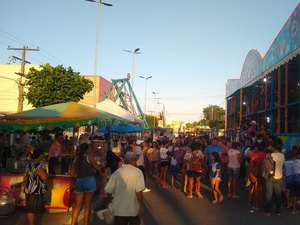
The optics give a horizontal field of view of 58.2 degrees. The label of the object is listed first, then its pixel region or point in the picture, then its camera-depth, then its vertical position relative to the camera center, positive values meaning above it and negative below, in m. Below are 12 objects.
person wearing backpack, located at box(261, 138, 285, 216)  6.36 -0.99
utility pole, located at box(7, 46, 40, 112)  23.24 +5.06
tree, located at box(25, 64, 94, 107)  19.44 +3.03
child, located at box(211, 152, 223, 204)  7.63 -1.13
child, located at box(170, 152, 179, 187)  9.92 -1.31
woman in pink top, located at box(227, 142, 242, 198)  7.91 -0.86
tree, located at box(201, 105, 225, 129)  47.56 +4.30
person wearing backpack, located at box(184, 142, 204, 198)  8.09 -1.01
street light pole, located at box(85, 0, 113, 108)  18.15 +5.90
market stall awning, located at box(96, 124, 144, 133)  13.28 +0.03
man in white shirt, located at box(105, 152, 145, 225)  3.69 -0.88
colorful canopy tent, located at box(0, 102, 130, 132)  7.44 +0.26
